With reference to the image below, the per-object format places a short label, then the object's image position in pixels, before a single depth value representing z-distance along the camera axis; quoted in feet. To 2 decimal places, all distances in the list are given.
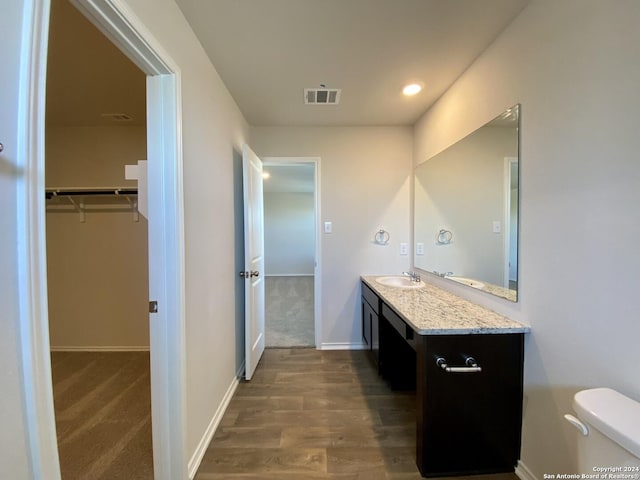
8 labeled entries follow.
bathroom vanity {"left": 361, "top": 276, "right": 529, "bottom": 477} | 4.62
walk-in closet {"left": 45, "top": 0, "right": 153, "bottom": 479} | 9.14
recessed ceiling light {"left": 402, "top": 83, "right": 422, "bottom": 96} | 6.95
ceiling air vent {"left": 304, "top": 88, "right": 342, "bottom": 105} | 7.11
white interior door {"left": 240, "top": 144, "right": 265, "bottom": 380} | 7.73
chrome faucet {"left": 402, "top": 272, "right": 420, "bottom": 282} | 8.86
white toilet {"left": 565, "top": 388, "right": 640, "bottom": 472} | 2.54
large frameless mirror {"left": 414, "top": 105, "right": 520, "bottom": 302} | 5.10
